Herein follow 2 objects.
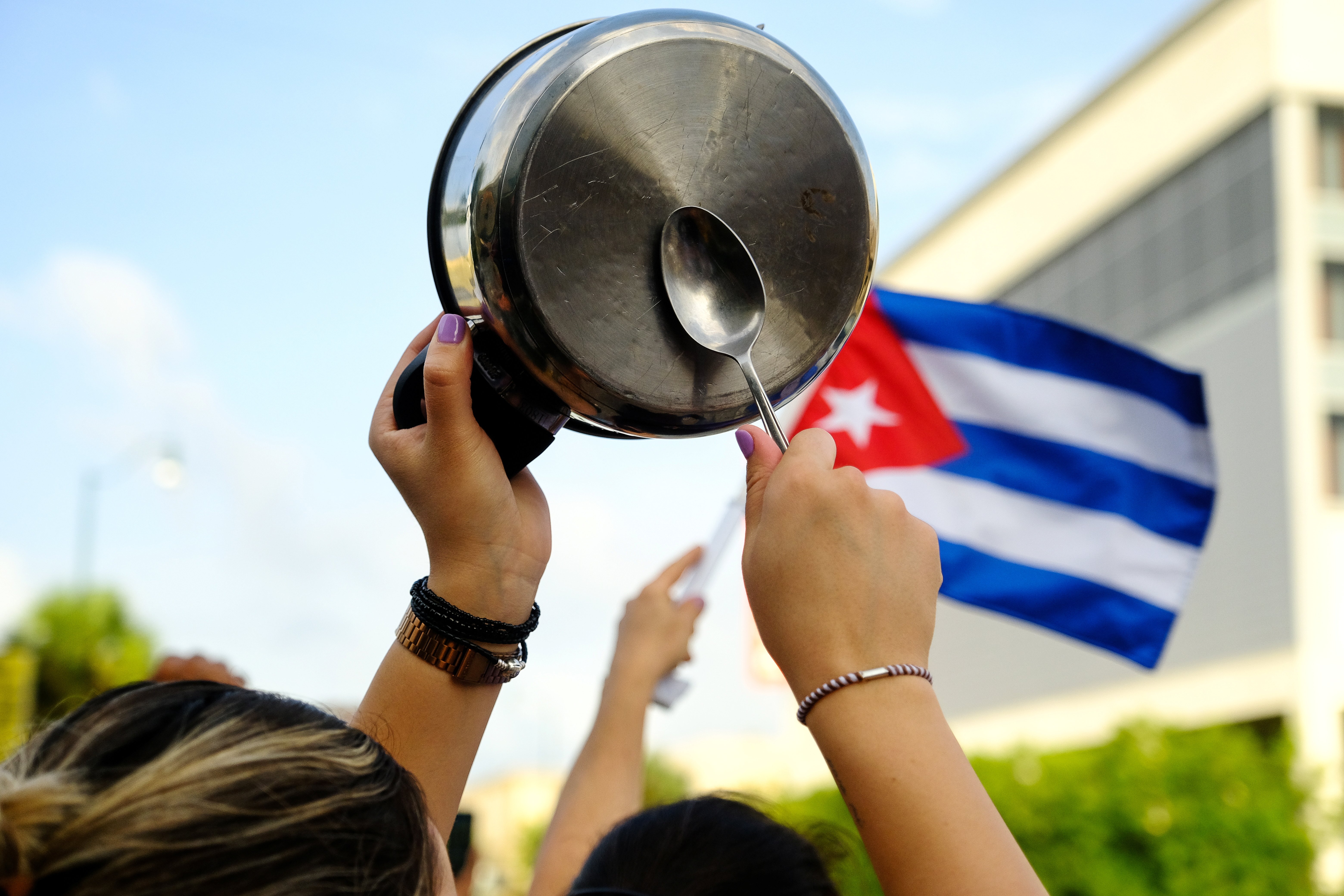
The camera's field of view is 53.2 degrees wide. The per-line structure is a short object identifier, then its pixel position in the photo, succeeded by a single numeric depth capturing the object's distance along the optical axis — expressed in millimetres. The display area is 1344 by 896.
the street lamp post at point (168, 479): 23766
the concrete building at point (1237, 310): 20891
